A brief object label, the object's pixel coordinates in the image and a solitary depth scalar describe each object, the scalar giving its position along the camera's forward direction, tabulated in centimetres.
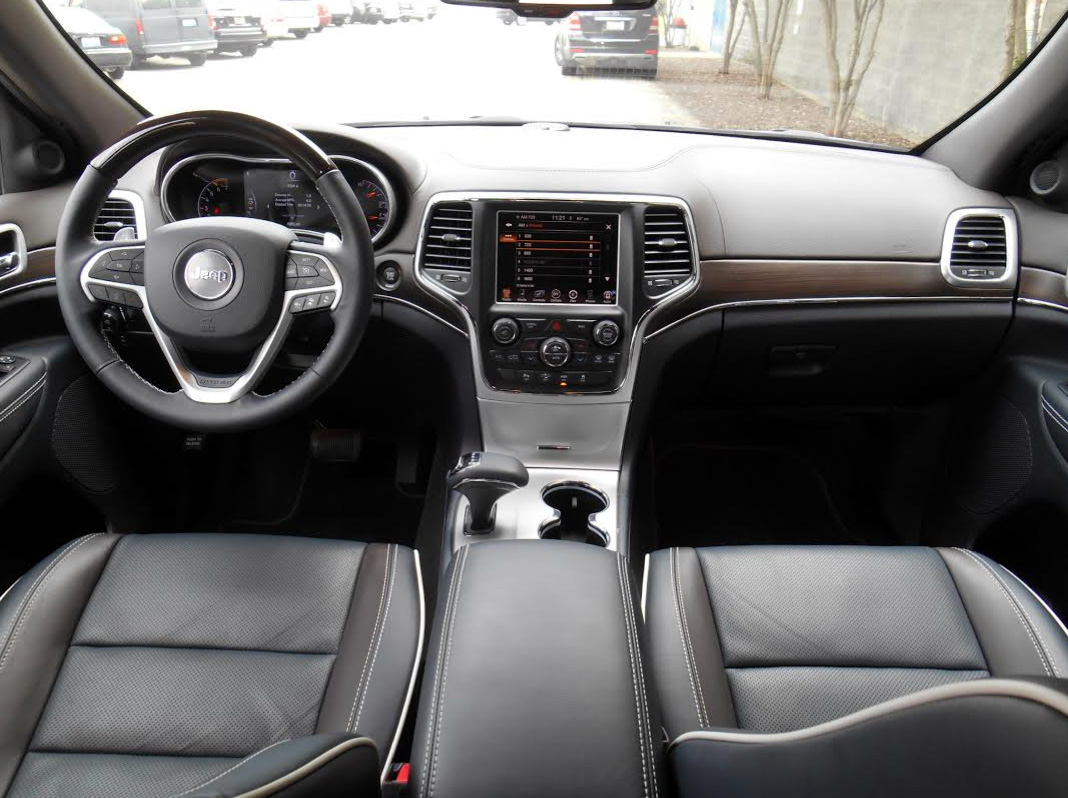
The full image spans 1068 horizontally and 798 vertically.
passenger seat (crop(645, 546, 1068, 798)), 126
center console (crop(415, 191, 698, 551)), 186
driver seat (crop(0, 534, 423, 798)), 116
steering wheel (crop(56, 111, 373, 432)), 150
